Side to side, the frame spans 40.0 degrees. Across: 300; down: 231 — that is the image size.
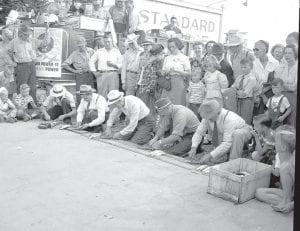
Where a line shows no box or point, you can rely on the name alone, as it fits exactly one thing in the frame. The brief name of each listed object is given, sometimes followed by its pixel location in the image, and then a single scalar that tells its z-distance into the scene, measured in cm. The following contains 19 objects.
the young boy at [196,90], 724
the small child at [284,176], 420
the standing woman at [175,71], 771
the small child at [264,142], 544
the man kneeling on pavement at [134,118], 738
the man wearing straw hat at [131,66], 872
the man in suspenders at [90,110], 823
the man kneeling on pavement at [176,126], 659
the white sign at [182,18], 1455
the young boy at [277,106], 590
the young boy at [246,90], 660
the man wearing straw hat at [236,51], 720
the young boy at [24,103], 924
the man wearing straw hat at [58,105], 914
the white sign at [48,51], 1046
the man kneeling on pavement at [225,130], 561
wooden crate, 451
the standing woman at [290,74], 605
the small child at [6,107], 898
